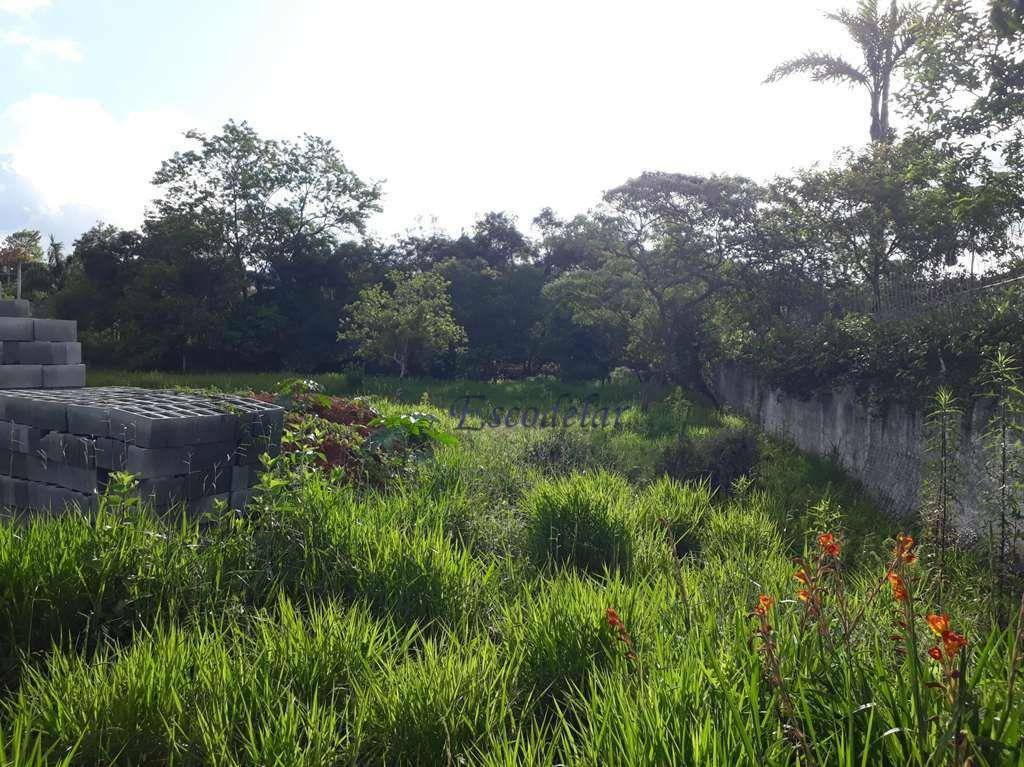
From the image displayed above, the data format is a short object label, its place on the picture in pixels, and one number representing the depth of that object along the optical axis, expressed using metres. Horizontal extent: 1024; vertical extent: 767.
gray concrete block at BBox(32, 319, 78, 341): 8.08
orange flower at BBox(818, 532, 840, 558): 1.90
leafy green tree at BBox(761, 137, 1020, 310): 7.76
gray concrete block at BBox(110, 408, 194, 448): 4.97
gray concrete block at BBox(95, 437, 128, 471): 5.11
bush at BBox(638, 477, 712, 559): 5.42
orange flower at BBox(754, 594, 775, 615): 1.82
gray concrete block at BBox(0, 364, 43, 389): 7.77
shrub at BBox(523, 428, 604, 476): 7.95
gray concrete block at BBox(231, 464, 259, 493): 5.62
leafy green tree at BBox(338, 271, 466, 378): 20.38
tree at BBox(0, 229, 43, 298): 26.31
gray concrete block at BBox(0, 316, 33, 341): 7.79
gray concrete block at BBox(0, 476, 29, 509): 5.84
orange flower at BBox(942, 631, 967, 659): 1.41
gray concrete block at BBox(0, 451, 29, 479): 5.86
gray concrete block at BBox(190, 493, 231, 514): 5.34
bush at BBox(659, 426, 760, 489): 7.86
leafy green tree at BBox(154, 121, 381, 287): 26.27
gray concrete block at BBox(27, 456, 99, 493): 5.41
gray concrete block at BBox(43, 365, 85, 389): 8.21
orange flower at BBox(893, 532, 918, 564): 1.76
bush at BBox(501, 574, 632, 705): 3.05
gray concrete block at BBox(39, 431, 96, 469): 5.31
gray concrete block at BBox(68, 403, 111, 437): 5.20
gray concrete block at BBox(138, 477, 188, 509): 4.97
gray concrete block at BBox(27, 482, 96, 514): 5.41
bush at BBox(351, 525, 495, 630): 3.76
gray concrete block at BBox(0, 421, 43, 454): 5.75
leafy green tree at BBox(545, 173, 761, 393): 15.65
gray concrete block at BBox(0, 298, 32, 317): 8.08
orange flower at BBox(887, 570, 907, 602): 1.65
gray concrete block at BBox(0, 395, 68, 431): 5.55
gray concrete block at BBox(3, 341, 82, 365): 7.93
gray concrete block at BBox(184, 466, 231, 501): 5.27
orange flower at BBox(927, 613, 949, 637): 1.42
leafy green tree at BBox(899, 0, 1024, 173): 7.10
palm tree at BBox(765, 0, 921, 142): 14.99
